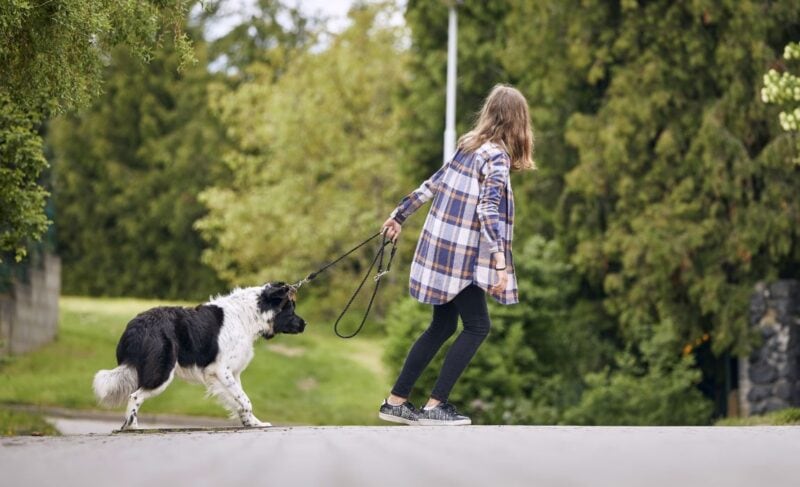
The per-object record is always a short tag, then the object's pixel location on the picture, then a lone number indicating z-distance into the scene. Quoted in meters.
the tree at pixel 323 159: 38.97
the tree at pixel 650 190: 23.31
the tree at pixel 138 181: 49.44
